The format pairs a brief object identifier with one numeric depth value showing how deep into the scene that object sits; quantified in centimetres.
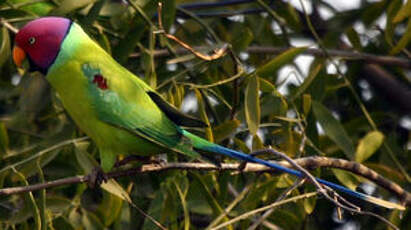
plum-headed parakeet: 551
